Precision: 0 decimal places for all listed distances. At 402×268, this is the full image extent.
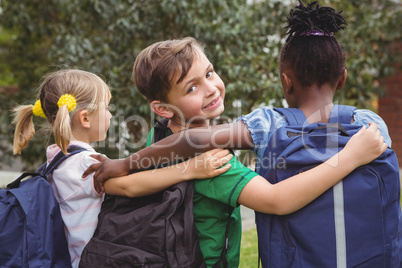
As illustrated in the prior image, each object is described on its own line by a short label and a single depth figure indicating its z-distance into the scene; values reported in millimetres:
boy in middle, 1668
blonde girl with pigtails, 1839
